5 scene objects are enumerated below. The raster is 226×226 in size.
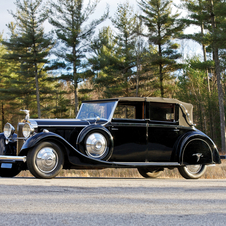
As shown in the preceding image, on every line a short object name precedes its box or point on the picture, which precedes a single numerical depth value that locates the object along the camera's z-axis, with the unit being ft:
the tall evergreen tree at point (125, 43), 120.37
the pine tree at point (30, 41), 120.78
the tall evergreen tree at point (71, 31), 114.93
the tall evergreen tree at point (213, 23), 80.02
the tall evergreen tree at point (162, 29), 114.52
